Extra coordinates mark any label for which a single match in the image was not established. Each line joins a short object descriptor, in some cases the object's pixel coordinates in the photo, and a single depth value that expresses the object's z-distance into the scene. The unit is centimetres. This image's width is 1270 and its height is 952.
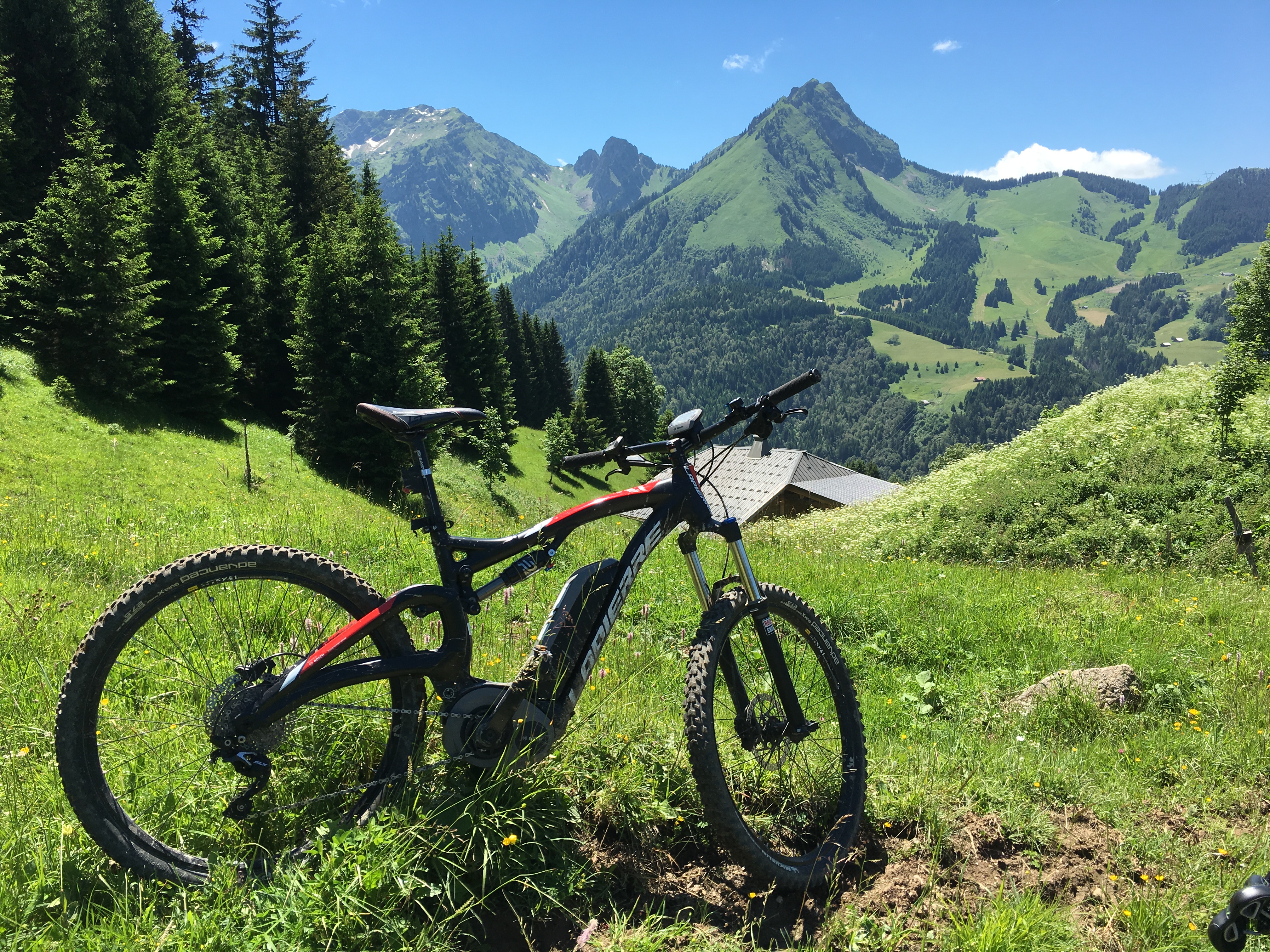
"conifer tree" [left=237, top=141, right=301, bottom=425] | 2873
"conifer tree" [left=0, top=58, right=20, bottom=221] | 2388
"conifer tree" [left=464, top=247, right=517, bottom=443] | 4722
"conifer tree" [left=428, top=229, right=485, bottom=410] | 4531
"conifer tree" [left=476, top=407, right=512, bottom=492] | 3306
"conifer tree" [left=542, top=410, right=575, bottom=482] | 5097
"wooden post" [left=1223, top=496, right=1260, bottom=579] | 965
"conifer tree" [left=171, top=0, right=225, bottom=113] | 4434
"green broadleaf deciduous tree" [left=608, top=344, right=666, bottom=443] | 7194
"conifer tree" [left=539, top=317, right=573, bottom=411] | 7225
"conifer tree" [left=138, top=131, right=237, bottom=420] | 2280
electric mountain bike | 230
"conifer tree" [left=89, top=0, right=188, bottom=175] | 2958
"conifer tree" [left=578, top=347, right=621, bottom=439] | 6681
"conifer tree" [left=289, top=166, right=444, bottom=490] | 2362
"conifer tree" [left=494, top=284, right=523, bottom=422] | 6456
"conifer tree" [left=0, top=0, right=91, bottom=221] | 2647
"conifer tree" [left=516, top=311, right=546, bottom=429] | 6675
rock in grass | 482
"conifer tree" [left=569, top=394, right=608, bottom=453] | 5831
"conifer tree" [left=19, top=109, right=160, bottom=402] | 1966
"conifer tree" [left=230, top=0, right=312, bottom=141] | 4259
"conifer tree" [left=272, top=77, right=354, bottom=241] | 3828
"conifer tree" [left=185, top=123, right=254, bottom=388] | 2786
